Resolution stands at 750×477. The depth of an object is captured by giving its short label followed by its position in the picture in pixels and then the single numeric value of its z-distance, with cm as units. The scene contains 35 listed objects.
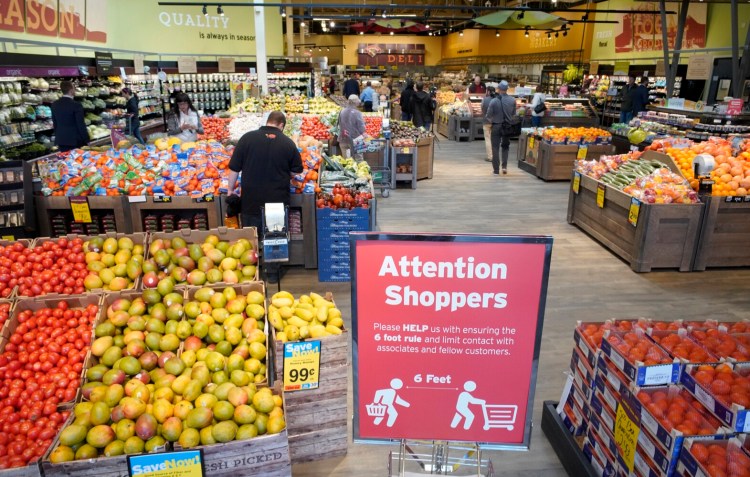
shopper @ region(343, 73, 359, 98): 1702
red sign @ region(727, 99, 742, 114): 941
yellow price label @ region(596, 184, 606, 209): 641
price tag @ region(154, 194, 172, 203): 546
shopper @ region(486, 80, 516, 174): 1022
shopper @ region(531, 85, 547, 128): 1375
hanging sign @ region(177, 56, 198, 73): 1518
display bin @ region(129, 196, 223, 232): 547
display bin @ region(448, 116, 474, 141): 1578
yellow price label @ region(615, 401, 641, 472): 236
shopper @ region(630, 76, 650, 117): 1364
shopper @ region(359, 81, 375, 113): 1495
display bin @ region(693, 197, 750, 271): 562
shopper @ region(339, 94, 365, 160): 859
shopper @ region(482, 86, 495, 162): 1177
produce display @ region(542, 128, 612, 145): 1023
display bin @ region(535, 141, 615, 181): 1020
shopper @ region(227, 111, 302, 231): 478
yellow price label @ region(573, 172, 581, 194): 711
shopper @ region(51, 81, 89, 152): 818
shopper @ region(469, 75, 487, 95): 1840
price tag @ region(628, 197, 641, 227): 560
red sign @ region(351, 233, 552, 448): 167
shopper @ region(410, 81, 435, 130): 1319
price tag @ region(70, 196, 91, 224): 536
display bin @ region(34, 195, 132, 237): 538
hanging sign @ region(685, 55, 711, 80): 1282
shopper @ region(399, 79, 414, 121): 1403
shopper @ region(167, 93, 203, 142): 836
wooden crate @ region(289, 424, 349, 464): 299
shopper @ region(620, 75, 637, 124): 1374
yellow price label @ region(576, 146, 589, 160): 990
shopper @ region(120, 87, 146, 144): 1238
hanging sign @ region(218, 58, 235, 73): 1613
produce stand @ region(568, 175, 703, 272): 558
